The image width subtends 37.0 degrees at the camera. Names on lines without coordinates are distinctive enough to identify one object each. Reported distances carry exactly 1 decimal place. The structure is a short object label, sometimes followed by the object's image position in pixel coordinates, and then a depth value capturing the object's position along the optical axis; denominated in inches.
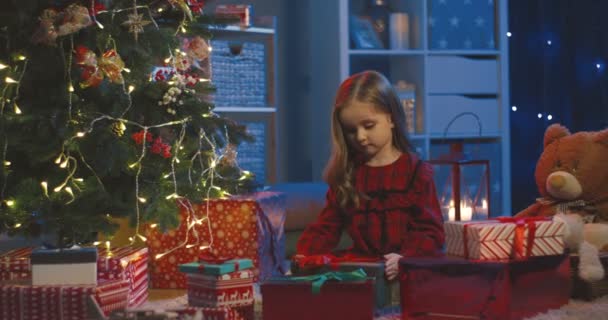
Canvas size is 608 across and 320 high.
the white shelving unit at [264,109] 165.8
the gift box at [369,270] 95.6
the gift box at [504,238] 95.3
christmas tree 110.5
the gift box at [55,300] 93.4
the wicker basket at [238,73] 163.3
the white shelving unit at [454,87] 167.8
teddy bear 113.5
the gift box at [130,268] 102.2
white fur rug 94.9
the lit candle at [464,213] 148.8
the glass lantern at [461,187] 145.6
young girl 103.9
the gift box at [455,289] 91.6
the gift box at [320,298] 87.5
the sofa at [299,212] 145.8
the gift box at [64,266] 94.8
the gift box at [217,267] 89.9
